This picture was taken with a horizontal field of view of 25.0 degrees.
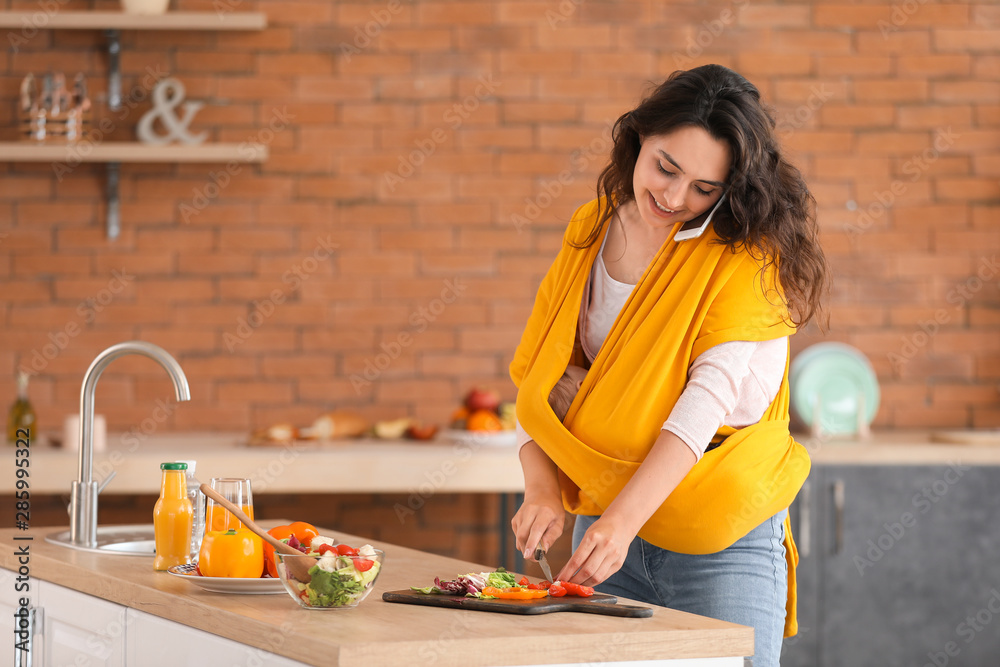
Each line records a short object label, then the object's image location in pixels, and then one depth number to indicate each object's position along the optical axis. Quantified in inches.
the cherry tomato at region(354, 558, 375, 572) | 102.7
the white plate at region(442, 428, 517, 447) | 168.2
